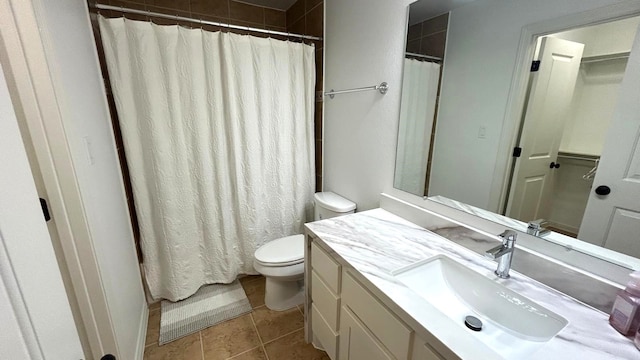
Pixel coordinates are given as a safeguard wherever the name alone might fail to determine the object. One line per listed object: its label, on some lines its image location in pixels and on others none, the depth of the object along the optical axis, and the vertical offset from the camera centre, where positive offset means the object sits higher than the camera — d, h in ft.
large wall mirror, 2.41 -0.28
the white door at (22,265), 1.17 -0.73
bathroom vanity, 2.17 -1.83
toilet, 5.47 -2.99
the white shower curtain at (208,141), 5.06 -0.50
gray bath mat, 5.43 -4.35
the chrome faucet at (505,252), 2.87 -1.45
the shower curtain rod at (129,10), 4.41 +1.88
